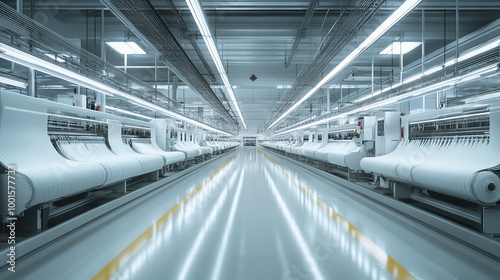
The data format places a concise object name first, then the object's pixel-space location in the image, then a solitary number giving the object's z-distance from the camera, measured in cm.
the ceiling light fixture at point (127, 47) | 780
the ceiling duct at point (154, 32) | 405
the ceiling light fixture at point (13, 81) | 503
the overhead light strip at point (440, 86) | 428
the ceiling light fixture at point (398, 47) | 816
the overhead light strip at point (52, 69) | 302
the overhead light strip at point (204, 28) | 357
